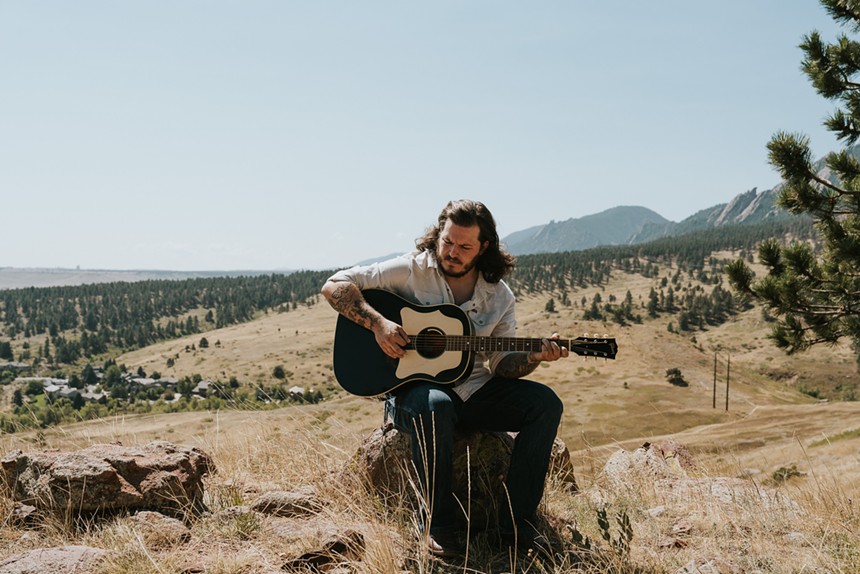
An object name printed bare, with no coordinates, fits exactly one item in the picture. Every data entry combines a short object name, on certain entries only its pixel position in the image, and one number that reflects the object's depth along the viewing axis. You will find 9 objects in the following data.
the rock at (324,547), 3.18
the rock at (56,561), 2.89
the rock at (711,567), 3.05
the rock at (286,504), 4.06
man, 3.71
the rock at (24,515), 3.67
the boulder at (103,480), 3.68
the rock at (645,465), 5.42
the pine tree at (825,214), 9.82
